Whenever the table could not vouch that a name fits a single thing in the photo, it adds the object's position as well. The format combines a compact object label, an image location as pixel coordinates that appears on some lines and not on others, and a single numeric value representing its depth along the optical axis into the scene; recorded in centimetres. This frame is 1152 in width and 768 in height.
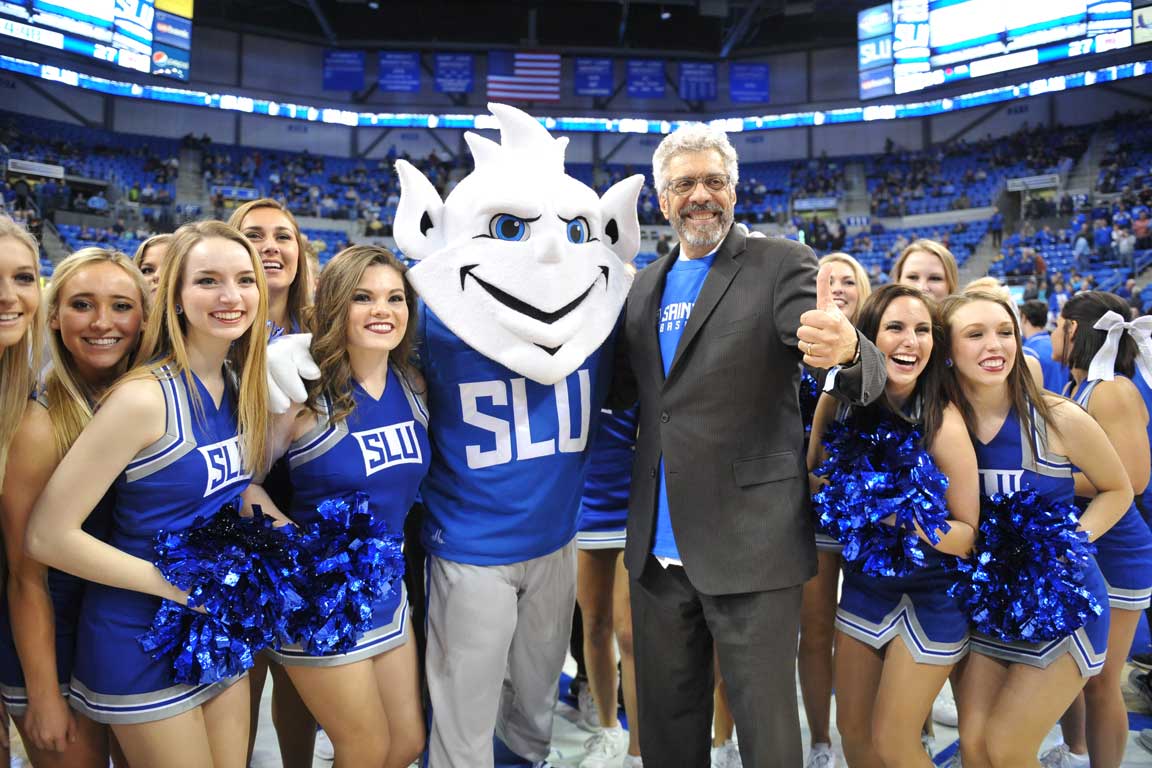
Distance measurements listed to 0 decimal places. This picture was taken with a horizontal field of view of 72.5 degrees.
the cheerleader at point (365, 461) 222
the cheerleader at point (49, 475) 193
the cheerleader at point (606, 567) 332
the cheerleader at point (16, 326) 187
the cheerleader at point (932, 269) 345
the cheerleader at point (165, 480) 186
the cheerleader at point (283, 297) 265
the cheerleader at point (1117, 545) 276
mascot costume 244
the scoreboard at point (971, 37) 1598
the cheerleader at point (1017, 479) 228
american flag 2064
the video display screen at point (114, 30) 1552
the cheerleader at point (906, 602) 231
